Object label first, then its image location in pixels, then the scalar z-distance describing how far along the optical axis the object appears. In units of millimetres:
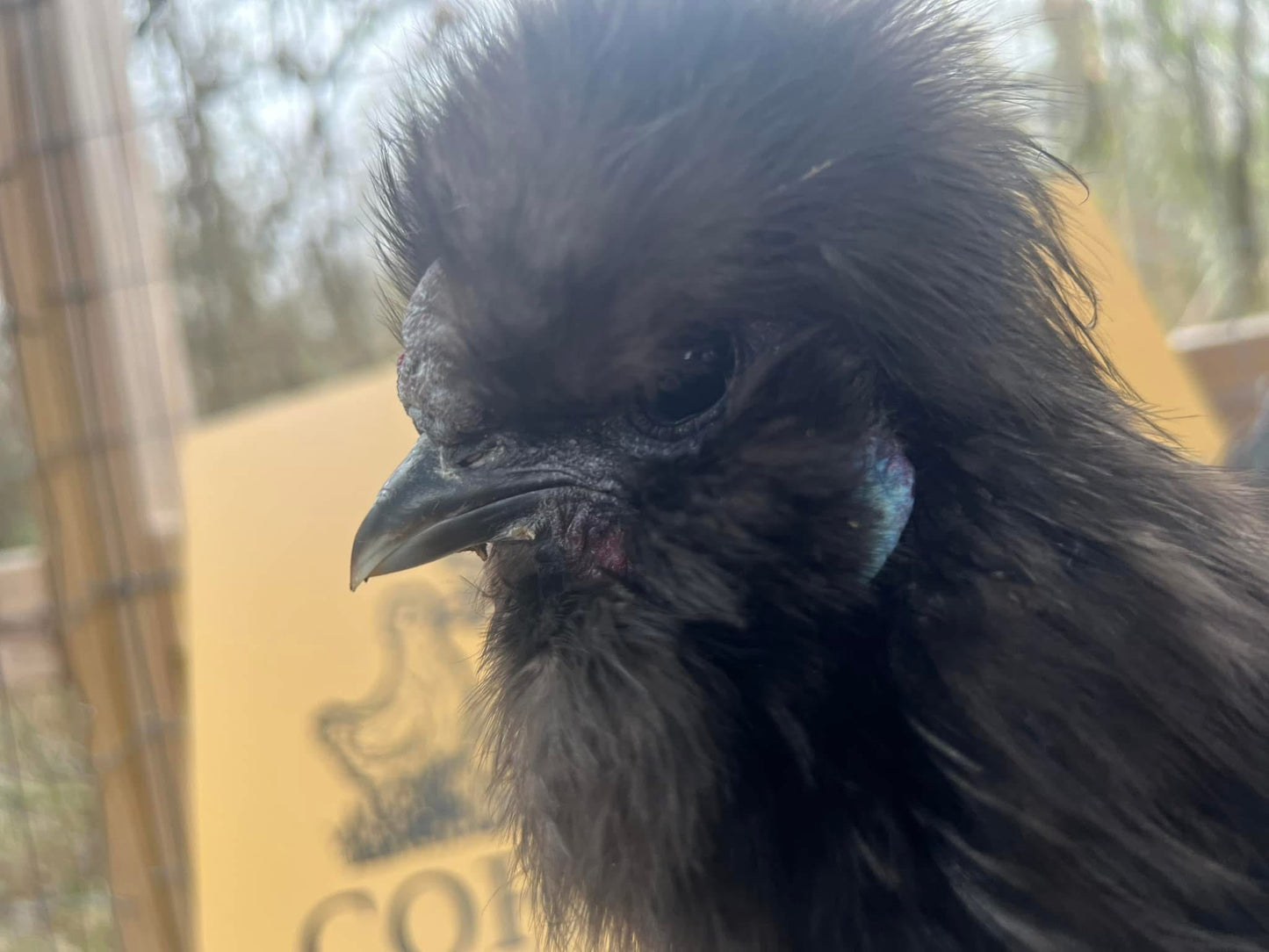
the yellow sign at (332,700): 330
